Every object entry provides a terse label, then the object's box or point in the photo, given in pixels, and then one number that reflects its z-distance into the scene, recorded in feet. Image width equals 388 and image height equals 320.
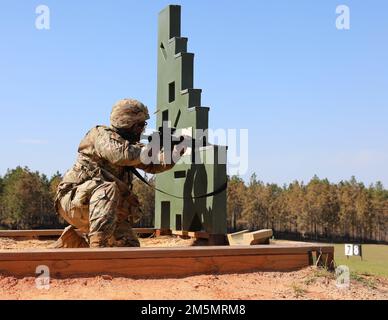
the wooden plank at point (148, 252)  12.03
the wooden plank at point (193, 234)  20.60
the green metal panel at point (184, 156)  20.02
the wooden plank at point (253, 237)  17.20
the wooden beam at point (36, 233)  25.57
